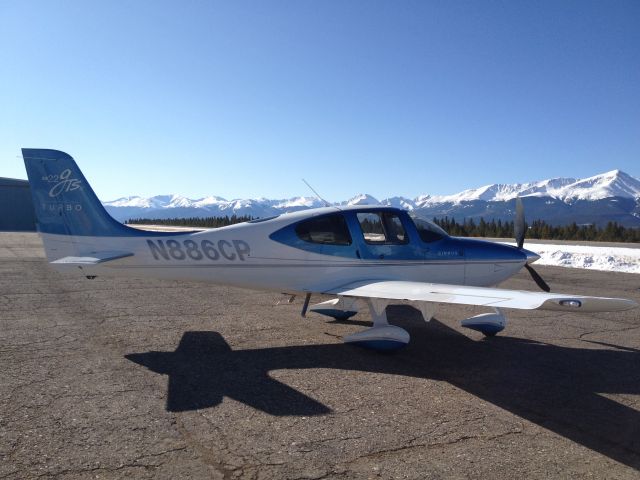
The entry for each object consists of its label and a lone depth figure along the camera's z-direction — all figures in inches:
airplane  282.2
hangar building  2795.3
